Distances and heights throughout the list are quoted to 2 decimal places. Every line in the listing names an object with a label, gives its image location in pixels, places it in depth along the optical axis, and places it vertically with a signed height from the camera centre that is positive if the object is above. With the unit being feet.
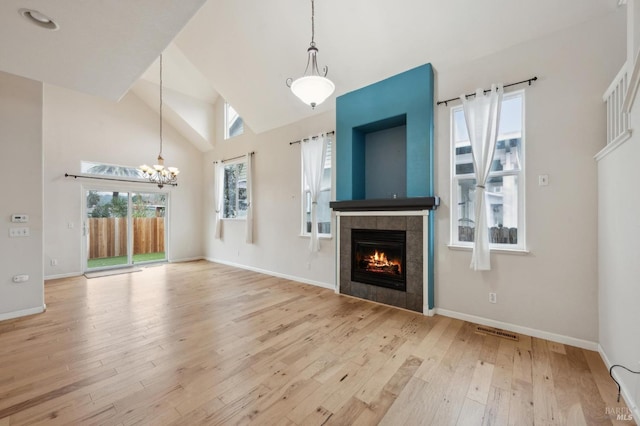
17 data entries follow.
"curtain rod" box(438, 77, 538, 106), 9.53 +4.93
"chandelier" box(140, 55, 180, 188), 16.57 +2.78
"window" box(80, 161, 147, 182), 19.83 +3.42
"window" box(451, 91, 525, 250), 9.94 +1.15
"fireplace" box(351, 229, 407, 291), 12.41 -2.36
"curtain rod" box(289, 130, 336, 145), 15.34 +4.71
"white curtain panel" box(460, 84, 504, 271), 9.98 +2.58
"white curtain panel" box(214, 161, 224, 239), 23.81 +1.91
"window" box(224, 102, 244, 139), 23.35 +8.29
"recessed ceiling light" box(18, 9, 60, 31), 6.80 +5.31
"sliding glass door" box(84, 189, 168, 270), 20.68 -1.37
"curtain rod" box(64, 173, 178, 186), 18.88 +2.69
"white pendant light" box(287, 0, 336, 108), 8.13 +4.04
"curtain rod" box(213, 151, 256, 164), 20.26 +4.72
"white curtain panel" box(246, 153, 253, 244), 20.07 +0.62
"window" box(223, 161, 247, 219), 22.25 +1.95
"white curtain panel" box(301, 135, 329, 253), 15.55 +2.64
